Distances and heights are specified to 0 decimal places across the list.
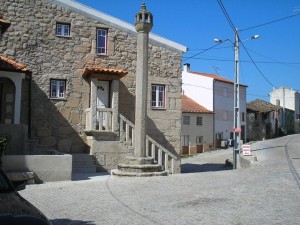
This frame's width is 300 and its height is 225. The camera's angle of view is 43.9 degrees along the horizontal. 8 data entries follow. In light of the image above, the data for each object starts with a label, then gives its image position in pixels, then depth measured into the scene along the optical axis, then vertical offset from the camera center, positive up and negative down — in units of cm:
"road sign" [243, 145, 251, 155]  2175 -78
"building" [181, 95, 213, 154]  3662 +84
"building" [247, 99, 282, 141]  5005 +245
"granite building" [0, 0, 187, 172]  1582 +240
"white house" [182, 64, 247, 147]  4009 +453
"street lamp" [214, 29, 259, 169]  2206 +177
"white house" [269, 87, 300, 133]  6869 +719
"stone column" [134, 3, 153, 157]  1358 +143
